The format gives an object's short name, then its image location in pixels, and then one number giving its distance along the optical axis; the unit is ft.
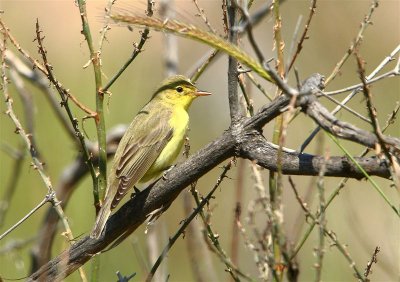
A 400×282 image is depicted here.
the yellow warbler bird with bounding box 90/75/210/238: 23.10
